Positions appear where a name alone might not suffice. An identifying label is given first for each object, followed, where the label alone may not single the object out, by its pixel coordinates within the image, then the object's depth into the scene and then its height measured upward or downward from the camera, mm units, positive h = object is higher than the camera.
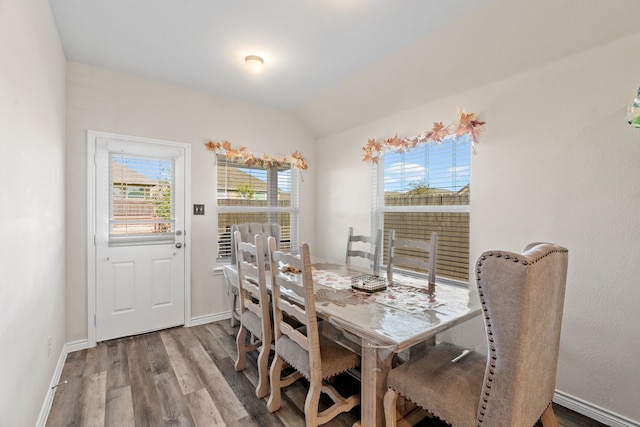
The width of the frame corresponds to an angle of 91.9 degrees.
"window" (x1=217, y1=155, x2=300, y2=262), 3588 +154
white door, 2895 -263
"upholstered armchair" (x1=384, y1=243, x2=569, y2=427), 1009 -472
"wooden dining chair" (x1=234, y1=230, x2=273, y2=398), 1943 -680
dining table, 1396 -528
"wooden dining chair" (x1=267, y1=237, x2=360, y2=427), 1573 -780
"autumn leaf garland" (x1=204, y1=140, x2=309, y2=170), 3479 +653
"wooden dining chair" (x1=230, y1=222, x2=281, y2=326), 3051 -254
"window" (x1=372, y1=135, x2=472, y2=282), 2725 +138
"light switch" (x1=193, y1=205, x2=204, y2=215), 3352 +8
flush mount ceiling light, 2587 +1250
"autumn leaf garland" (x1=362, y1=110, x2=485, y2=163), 2514 +698
